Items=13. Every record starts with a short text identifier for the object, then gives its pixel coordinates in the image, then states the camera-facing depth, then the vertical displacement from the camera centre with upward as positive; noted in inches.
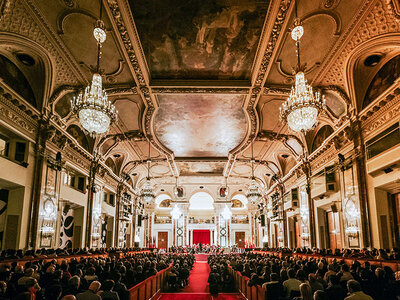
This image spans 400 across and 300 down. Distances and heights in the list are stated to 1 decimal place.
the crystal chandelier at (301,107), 279.9 +101.0
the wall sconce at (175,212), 1136.2 +44.5
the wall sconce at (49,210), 425.7 +20.1
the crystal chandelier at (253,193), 690.2 +66.7
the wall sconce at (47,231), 420.1 -7.6
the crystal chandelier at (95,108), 273.6 +97.4
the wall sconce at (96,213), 628.9 +23.6
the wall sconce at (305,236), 626.5 -20.9
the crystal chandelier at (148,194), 660.7 +62.1
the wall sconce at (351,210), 418.4 +19.1
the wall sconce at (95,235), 626.9 -19.7
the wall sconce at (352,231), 415.5 -7.7
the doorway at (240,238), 1368.1 -54.0
